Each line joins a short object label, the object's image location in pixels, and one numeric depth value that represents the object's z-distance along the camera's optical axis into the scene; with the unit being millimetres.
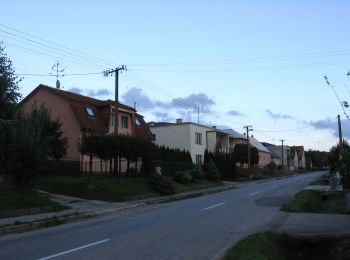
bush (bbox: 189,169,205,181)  47150
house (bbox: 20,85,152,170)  42594
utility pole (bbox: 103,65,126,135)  35691
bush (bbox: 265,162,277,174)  98688
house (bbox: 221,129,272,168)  93175
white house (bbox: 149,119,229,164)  67500
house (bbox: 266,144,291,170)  155875
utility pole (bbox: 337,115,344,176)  62106
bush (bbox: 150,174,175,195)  35469
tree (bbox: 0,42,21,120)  19609
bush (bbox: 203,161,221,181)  51375
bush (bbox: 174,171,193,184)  43438
